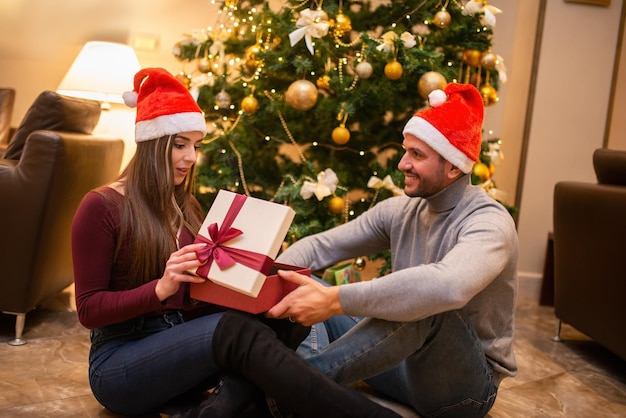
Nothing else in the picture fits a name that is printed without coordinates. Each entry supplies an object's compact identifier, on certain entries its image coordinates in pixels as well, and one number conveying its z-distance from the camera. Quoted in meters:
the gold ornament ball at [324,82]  2.89
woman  1.50
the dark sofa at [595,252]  2.50
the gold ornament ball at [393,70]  2.74
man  1.58
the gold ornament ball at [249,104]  2.93
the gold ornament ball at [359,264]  3.02
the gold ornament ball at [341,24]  2.91
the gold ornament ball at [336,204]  2.82
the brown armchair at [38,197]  2.30
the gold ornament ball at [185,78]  3.26
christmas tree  2.81
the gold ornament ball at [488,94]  3.04
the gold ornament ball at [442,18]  2.90
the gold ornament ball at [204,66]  3.19
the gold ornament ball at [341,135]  2.85
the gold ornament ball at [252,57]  2.96
